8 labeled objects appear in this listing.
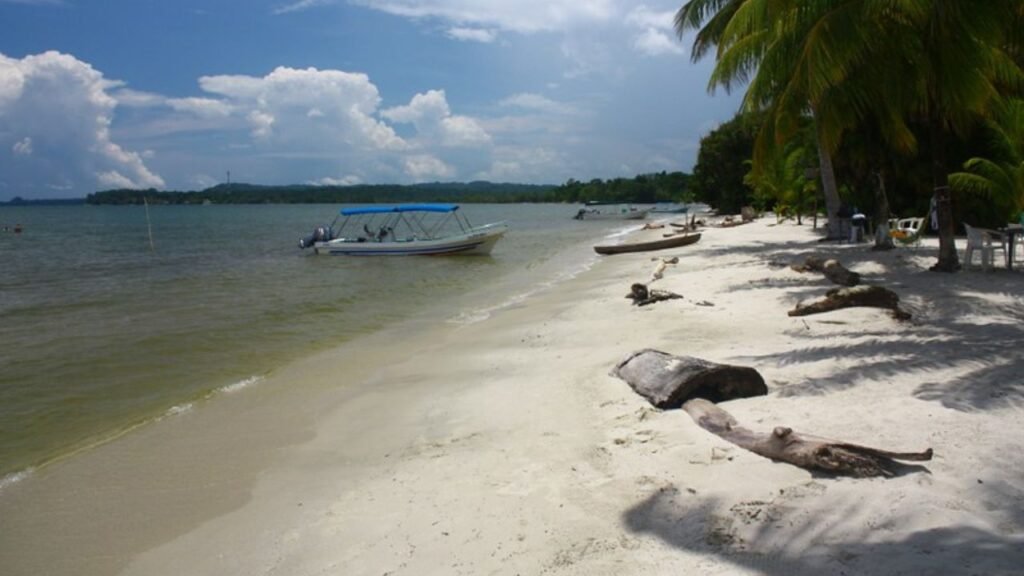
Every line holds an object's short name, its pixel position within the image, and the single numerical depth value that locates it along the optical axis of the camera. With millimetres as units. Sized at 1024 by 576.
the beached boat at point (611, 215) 71688
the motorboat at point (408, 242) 30141
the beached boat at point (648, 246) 26266
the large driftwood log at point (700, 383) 5855
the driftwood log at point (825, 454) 4070
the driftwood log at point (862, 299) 9273
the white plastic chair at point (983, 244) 12406
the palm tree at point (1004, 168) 15648
